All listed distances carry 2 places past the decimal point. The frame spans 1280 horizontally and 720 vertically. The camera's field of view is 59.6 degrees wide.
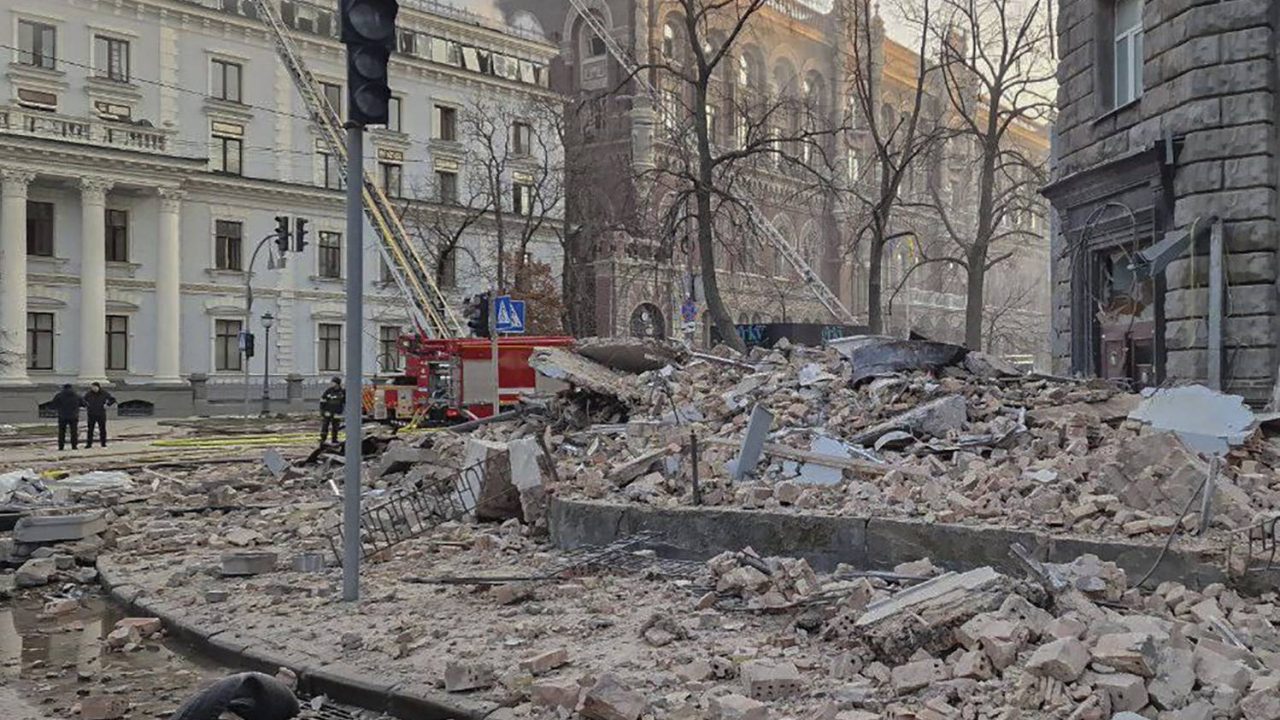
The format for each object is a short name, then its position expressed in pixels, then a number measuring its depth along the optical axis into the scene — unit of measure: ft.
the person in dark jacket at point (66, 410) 78.33
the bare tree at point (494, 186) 153.69
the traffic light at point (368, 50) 23.79
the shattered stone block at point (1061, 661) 16.21
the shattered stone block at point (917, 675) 17.28
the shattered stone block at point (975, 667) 17.28
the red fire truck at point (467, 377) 82.58
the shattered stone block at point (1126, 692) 15.52
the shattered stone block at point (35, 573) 30.32
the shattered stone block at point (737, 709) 16.22
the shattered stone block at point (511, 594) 25.02
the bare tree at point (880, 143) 93.35
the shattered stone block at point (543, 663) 19.26
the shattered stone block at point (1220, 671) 15.71
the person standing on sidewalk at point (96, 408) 80.95
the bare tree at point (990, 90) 94.12
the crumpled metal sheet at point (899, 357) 43.42
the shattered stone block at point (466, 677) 18.76
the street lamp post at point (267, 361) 136.46
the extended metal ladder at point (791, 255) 166.91
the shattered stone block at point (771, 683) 17.72
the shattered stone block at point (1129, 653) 16.14
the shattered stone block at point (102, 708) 18.70
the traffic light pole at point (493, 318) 58.44
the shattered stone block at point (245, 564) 29.66
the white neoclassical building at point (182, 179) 130.52
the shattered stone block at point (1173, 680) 15.62
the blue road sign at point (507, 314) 59.11
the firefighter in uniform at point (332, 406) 71.56
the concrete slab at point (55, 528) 33.50
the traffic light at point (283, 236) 111.86
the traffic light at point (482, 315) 60.90
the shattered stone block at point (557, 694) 17.42
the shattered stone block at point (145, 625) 24.31
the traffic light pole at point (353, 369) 24.85
